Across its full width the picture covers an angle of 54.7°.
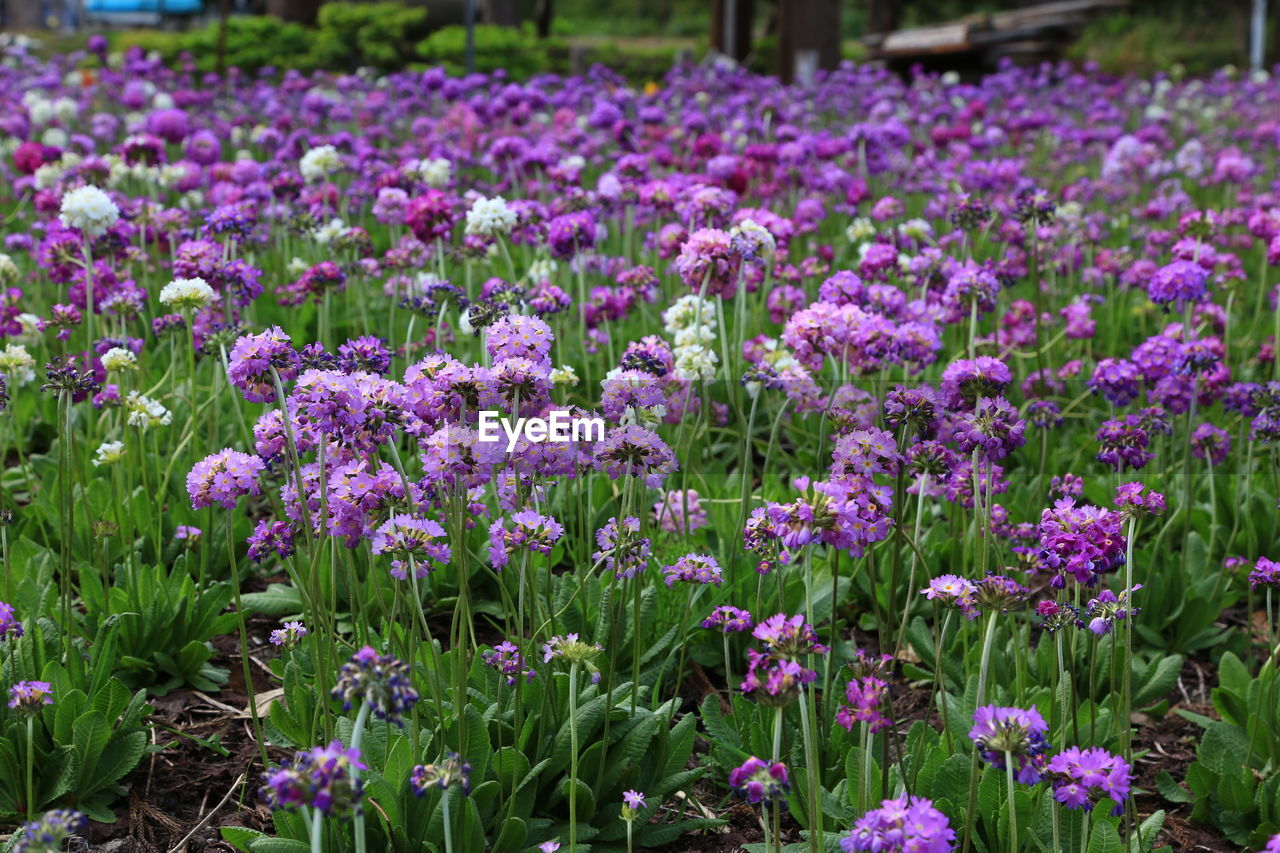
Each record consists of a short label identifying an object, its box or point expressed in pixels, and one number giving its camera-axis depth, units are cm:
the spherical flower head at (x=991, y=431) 234
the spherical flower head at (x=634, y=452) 212
